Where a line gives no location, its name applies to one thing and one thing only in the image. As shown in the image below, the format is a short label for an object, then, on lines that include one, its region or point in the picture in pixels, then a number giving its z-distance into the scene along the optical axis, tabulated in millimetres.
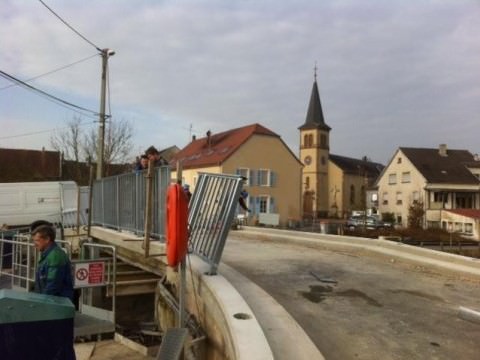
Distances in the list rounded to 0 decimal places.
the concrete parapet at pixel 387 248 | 8230
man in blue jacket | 5066
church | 83125
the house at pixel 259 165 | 48209
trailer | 22406
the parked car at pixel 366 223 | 50403
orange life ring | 4941
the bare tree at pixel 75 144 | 37625
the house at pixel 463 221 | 49709
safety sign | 8227
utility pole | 21359
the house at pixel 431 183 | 60750
